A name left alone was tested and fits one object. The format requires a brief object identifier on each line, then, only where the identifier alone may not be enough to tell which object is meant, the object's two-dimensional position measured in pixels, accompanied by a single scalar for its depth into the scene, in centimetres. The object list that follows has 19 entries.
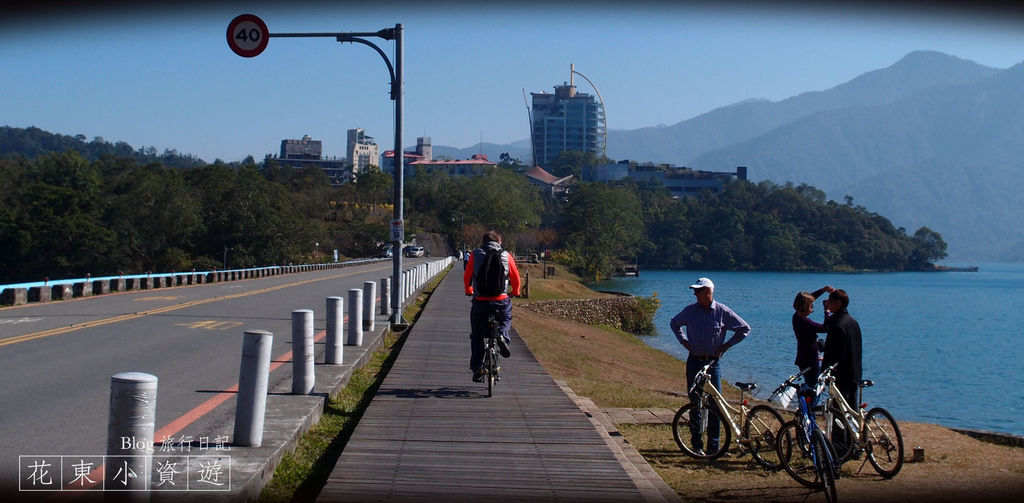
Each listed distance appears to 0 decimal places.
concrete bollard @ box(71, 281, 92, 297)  2861
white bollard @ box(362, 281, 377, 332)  1843
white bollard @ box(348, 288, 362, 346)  1502
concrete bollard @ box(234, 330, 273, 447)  721
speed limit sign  1171
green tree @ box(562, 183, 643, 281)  11662
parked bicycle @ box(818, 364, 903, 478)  898
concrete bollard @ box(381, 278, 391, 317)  2231
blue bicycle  777
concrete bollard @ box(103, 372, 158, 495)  513
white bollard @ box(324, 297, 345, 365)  1227
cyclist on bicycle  1079
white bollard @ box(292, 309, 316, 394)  980
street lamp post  1820
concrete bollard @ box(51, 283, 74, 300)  2731
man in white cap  912
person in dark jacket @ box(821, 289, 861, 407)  923
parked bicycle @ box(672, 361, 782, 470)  915
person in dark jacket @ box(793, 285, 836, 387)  957
